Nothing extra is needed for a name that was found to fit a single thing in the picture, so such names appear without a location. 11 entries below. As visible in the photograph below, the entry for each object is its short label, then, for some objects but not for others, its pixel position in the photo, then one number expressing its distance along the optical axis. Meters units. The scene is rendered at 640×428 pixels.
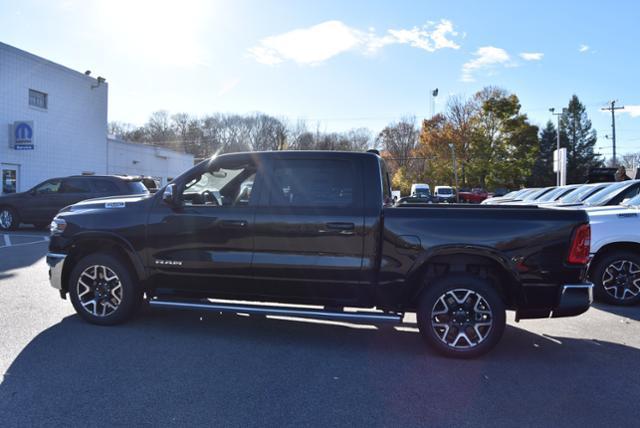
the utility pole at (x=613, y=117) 51.66
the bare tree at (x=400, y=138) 75.56
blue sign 20.72
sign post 21.70
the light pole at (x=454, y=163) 44.28
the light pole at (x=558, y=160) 23.41
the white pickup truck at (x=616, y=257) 6.82
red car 40.25
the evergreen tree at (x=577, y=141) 63.12
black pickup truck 4.51
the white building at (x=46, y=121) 20.81
